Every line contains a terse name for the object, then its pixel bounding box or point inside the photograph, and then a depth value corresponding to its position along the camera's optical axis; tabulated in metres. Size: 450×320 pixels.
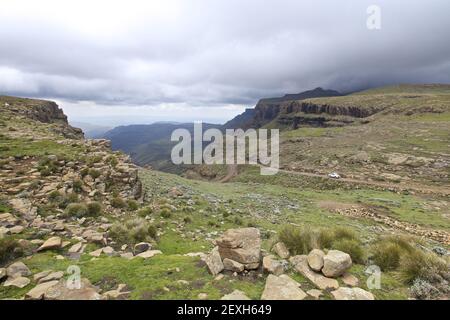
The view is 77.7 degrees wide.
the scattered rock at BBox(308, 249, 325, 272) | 7.59
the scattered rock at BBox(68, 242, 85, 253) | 10.68
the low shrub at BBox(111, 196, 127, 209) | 17.06
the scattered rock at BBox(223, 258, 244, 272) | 7.99
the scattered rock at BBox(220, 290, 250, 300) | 6.60
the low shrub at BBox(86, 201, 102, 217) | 15.02
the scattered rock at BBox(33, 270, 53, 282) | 8.03
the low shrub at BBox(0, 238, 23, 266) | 9.46
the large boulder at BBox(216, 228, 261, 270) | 8.16
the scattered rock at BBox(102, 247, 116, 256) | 10.66
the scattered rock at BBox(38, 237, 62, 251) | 10.45
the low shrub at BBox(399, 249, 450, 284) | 7.34
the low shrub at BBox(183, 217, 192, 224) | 17.81
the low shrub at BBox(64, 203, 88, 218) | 14.43
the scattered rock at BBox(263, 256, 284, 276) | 7.77
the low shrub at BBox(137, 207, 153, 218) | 16.86
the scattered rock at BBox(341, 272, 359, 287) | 7.24
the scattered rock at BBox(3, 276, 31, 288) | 7.69
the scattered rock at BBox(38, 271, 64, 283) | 7.89
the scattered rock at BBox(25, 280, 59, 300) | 6.82
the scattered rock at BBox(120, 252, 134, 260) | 10.07
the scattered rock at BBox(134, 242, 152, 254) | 11.19
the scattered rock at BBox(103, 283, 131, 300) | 6.98
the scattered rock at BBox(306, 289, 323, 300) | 6.62
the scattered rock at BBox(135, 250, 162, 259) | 9.96
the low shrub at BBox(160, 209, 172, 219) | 17.80
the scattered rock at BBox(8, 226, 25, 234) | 11.62
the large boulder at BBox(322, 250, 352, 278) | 7.37
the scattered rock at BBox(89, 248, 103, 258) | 10.29
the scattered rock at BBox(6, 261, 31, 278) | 8.19
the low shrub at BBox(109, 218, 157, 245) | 12.22
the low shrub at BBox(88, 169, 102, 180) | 19.02
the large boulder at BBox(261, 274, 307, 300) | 6.52
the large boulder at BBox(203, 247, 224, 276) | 8.06
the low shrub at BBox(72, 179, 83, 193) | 17.27
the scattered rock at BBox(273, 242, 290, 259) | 8.87
